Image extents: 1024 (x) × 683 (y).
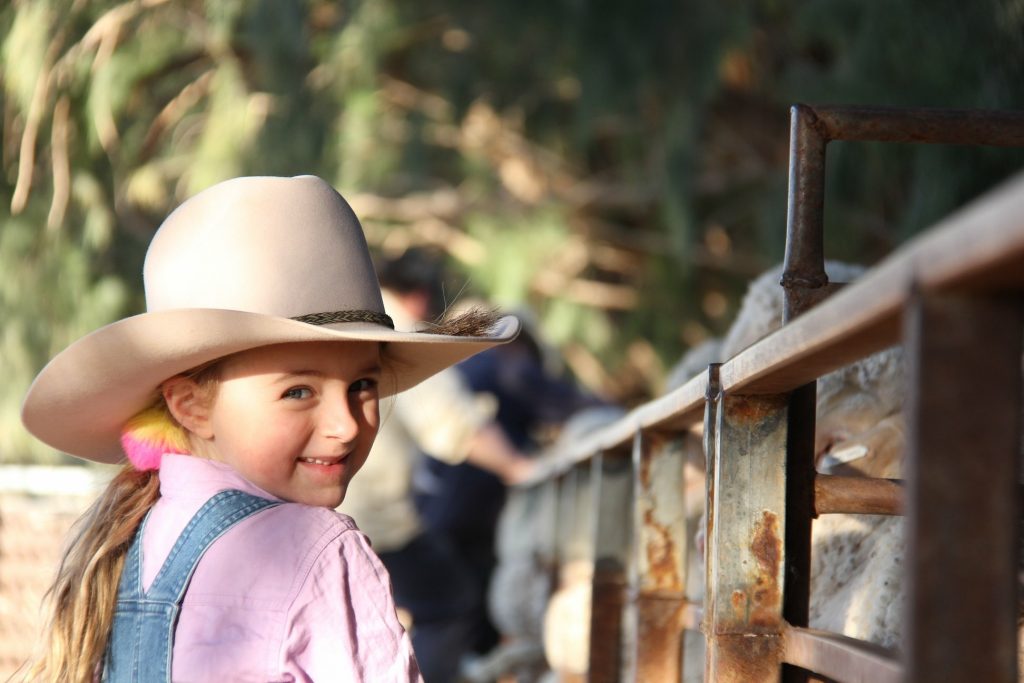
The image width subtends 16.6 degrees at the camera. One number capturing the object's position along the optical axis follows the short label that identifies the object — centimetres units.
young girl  256
